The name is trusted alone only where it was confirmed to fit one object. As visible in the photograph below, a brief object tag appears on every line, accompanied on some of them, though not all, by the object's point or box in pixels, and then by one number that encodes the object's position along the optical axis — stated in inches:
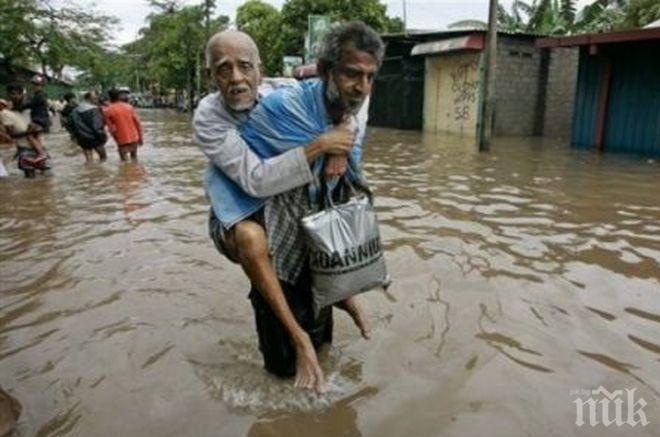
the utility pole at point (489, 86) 508.5
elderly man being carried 96.0
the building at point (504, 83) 697.6
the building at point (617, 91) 496.7
